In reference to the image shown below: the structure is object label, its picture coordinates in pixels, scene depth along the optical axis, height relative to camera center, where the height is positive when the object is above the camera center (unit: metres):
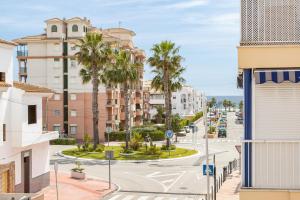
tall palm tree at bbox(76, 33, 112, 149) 59.44 +6.81
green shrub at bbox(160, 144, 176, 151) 61.56 -4.46
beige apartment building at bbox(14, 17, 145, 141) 81.62 +5.82
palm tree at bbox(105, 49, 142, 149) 61.75 +4.92
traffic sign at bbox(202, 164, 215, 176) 27.83 -3.23
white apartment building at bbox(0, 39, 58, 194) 29.97 -1.13
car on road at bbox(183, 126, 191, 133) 100.84 -3.56
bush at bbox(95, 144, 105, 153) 59.95 -4.34
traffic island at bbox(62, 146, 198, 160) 55.84 -4.87
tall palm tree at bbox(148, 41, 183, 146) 61.53 +6.36
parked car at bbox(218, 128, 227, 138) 90.00 -3.92
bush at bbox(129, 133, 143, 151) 60.31 -3.76
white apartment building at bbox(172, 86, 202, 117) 152.00 +3.10
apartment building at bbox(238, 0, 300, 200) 10.91 -0.11
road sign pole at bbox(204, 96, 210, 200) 23.38 -0.38
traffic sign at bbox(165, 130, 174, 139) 55.72 -2.49
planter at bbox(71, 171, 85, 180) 40.59 -5.12
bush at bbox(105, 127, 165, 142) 78.50 -3.45
